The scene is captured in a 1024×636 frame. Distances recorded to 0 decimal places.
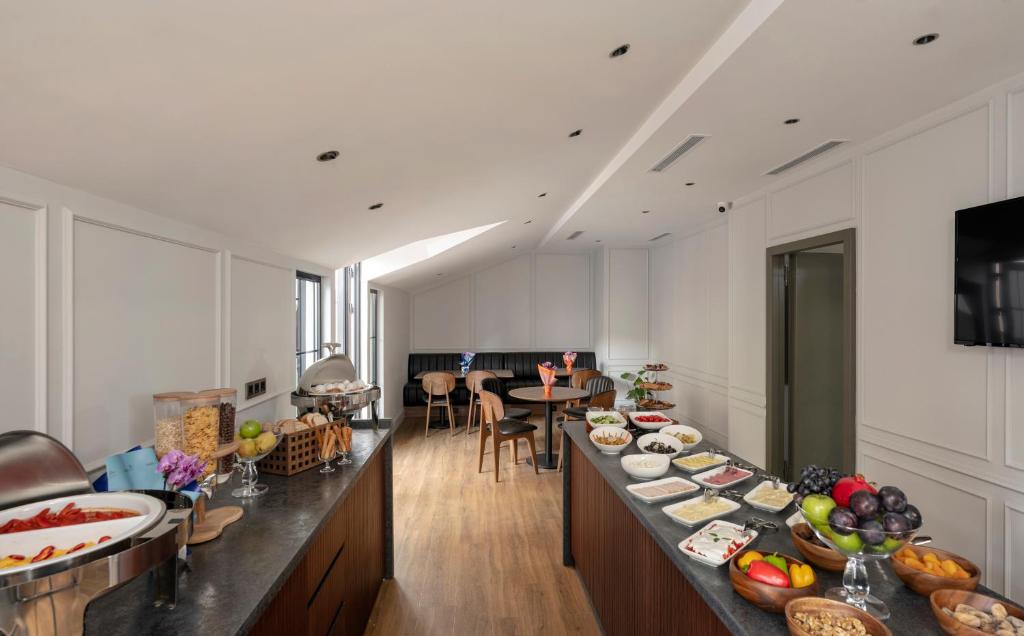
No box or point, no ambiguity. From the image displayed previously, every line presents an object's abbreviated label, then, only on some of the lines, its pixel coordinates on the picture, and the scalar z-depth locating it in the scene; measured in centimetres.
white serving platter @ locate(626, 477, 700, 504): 194
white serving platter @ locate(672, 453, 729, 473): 228
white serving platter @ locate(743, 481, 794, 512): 183
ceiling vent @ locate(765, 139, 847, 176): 334
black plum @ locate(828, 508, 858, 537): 121
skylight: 593
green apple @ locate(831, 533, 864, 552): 121
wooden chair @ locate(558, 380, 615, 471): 517
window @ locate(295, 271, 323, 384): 423
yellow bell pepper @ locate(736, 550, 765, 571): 135
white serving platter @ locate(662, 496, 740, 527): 173
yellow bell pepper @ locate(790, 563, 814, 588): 126
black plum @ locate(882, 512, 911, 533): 116
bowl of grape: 118
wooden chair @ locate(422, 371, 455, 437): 695
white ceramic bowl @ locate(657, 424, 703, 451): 273
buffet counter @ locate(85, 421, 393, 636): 116
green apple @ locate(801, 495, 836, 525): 127
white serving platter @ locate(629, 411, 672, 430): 291
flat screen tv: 232
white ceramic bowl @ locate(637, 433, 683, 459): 253
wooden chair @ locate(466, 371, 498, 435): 689
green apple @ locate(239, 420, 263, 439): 196
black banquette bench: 868
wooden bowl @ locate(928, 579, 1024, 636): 109
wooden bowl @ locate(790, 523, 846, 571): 142
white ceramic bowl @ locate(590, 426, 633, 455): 258
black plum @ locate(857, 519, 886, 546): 117
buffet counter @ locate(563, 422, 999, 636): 127
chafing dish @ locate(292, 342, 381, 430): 291
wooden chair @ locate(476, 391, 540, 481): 509
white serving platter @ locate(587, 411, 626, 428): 305
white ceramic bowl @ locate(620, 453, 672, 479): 219
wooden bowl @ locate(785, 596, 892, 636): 109
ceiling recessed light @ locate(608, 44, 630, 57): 212
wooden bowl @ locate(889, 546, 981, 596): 126
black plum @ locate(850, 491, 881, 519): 121
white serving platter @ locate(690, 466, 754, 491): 207
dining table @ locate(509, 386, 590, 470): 543
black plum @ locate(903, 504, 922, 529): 117
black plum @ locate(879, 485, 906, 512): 120
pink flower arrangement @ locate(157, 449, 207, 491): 140
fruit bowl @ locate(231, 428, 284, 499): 193
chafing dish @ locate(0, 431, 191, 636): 85
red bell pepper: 125
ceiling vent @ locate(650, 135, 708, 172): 319
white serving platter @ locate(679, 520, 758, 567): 146
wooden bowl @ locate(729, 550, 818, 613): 123
